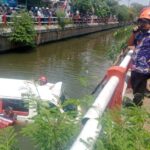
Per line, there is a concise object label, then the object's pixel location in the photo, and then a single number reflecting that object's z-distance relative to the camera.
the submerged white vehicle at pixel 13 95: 5.60
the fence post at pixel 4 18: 11.89
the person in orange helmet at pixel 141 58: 1.97
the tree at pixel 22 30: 12.65
